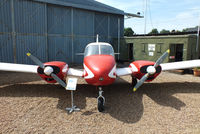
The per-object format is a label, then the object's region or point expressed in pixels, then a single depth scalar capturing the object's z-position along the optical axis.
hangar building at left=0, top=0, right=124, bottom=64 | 14.34
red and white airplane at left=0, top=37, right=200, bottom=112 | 6.20
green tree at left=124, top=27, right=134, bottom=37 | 69.56
